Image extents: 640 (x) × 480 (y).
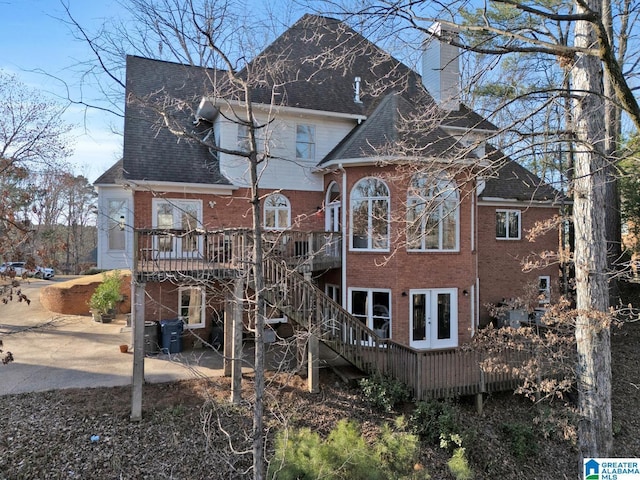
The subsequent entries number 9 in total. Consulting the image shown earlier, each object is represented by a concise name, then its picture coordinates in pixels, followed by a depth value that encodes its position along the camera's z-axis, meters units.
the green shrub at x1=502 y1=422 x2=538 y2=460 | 8.78
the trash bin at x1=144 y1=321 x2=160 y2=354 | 11.23
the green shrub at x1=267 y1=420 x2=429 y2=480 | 6.46
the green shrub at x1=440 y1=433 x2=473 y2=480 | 7.38
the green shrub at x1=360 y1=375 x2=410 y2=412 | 8.89
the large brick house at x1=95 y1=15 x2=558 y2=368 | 11.68
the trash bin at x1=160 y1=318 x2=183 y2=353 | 11.63
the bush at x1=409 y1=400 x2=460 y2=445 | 8.41
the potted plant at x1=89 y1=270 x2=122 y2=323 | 16.23
